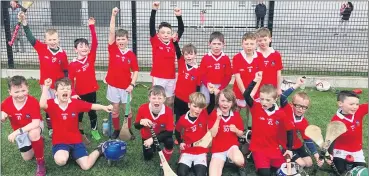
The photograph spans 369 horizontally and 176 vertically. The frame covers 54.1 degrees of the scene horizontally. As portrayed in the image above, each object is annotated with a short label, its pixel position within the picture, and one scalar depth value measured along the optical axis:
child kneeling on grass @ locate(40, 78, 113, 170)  4.02
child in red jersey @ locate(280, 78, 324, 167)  4.11
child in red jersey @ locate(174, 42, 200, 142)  4.77
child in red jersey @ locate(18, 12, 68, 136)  4.75
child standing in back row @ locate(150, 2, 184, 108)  4.96
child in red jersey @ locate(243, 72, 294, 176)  3.95
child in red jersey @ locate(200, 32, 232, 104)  4.73
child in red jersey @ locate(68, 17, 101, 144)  4.80
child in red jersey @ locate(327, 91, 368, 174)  4.03
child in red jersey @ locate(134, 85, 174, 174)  4.12
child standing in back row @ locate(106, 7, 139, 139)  4.87
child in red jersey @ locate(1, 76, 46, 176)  3.92
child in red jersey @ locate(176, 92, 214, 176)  3.96
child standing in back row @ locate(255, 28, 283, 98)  4.73
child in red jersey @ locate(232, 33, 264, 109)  4.66
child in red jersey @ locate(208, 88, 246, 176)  3.98
